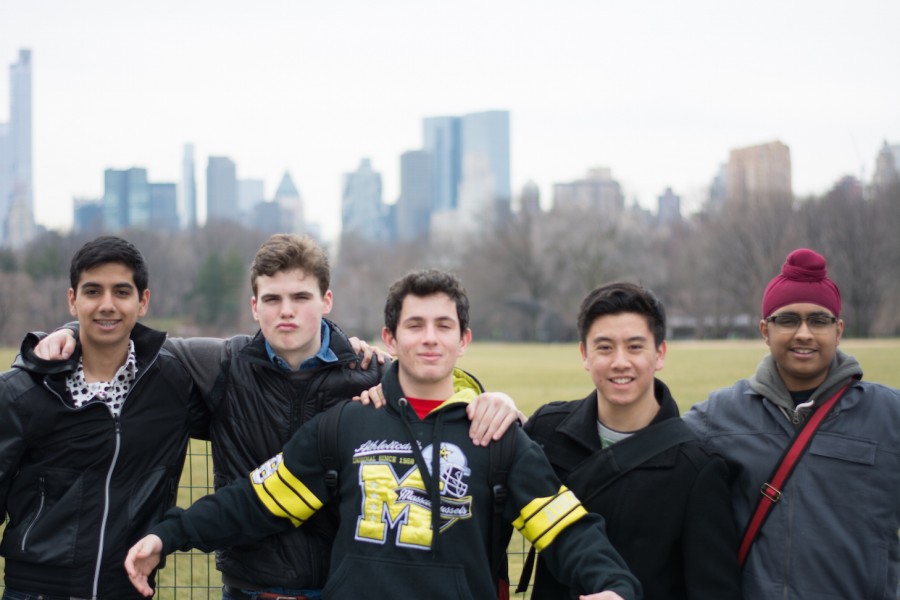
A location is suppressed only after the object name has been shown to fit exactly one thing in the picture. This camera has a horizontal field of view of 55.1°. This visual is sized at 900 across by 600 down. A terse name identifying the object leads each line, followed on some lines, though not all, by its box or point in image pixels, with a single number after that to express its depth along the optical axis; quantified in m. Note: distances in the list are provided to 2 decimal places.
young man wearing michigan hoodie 3.53
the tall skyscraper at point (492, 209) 89.97
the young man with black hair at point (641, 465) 3.65
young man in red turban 3.79
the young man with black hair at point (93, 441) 4.05
